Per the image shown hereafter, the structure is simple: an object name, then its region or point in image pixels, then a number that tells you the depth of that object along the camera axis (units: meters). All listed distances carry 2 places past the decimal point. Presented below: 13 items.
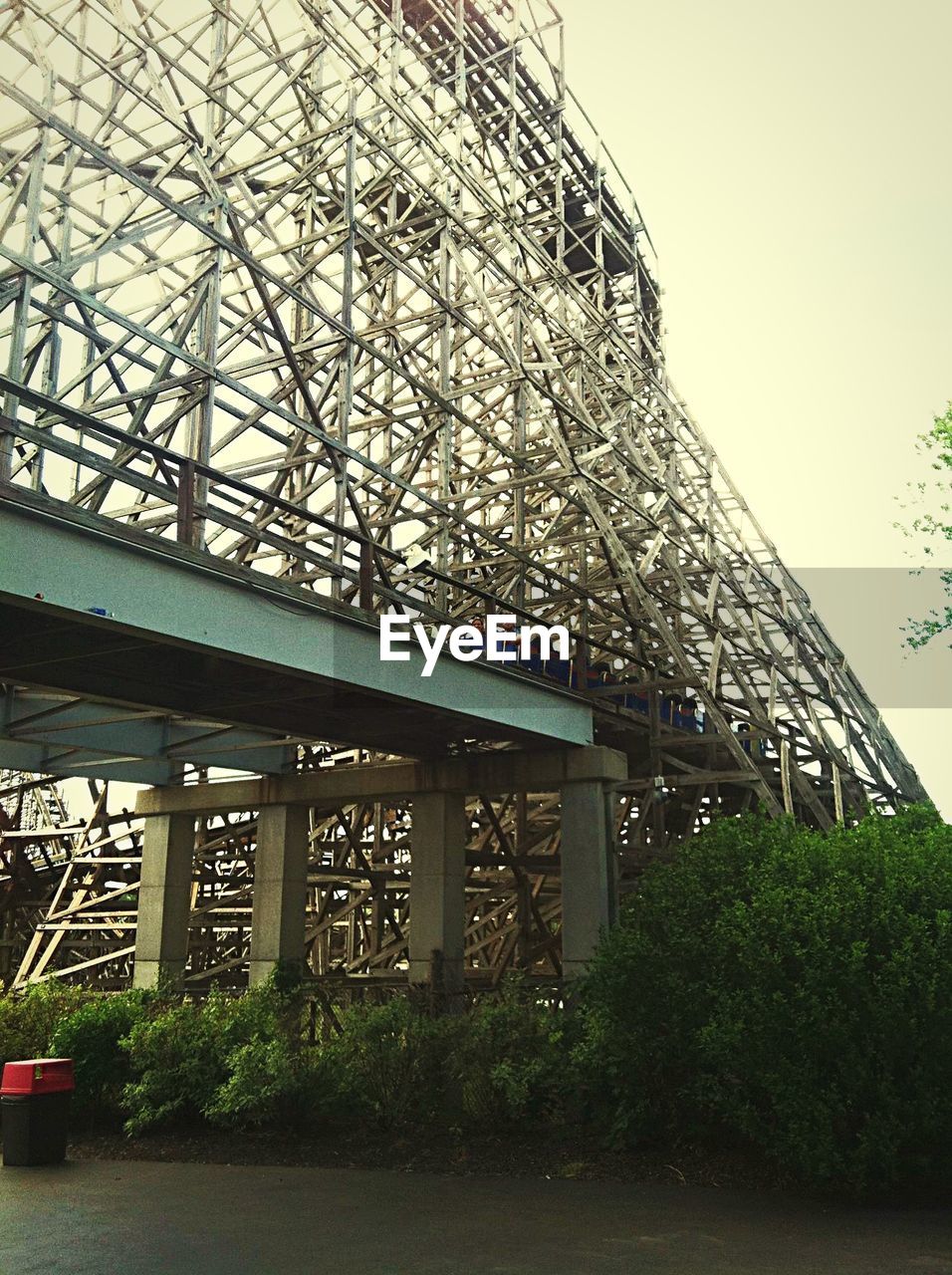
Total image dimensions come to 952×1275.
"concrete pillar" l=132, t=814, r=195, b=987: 21.02
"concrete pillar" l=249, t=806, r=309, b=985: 20.31
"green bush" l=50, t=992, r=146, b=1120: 11.97
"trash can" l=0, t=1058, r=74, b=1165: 10.26
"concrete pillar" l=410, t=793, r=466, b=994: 18.56
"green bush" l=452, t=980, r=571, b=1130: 10.61
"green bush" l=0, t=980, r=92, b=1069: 13.21
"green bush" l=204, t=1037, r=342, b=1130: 10.88
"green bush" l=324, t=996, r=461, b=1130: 11.05
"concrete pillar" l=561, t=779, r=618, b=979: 17.77
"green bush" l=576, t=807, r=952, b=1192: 8.37
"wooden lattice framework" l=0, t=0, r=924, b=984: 14.76
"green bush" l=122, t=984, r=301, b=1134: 11.36
